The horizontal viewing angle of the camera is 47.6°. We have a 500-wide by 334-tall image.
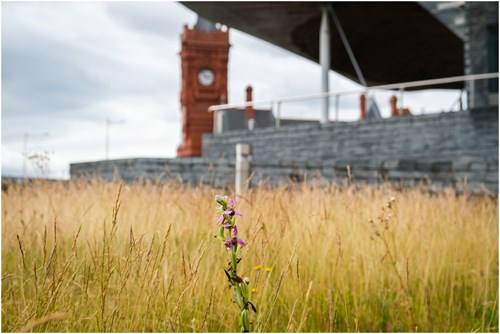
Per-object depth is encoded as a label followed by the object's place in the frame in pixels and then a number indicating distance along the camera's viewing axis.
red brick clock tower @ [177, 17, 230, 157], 43.78
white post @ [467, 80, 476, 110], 12.70
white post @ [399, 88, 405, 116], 13.05
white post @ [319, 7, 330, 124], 15.43
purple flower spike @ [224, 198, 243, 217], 1.58
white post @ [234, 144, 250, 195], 8.06
